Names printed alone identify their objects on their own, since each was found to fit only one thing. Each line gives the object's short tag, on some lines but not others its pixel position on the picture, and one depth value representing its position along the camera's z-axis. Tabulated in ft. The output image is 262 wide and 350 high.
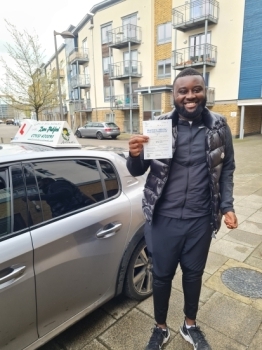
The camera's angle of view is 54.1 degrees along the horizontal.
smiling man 5.19
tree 40.09
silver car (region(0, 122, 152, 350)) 4.79
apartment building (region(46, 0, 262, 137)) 56.18
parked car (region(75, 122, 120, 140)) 65.26
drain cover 8.07
